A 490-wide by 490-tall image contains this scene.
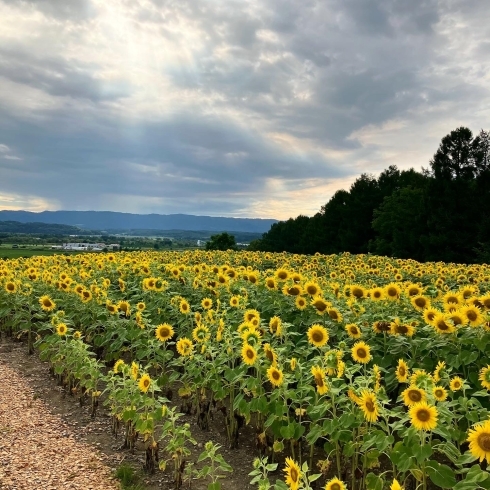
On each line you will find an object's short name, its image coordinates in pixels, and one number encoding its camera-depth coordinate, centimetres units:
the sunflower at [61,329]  585
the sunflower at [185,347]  475
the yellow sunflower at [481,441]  249
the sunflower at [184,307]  580
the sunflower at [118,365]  473
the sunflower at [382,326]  420
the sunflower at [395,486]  219
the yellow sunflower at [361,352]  375
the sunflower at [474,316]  391
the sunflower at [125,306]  618
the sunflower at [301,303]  527
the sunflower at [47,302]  707
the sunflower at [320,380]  338
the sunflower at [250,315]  487
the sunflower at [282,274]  617
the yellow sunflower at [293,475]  255
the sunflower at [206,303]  598
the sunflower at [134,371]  443
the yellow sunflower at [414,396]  284
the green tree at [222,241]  4710
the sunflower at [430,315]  411
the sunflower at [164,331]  531
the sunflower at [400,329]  414
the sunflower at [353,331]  427
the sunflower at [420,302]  481
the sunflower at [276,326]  433
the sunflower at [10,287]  802
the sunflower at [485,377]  308
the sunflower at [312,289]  532
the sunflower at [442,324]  392
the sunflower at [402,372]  338
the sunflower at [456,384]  320
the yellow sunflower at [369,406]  302
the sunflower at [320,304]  479
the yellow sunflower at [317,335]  407
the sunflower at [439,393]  299
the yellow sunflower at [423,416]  272
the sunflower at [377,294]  531
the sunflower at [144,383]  425
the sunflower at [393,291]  523
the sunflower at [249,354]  390
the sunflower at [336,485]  252
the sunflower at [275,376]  360
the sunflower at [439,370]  329
